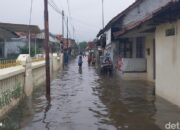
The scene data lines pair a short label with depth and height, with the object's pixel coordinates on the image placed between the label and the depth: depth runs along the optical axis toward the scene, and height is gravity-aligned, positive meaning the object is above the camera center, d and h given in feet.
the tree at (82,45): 492.29 +10.91
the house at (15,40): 110.68 +4.23
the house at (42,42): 138.65 +5.06
